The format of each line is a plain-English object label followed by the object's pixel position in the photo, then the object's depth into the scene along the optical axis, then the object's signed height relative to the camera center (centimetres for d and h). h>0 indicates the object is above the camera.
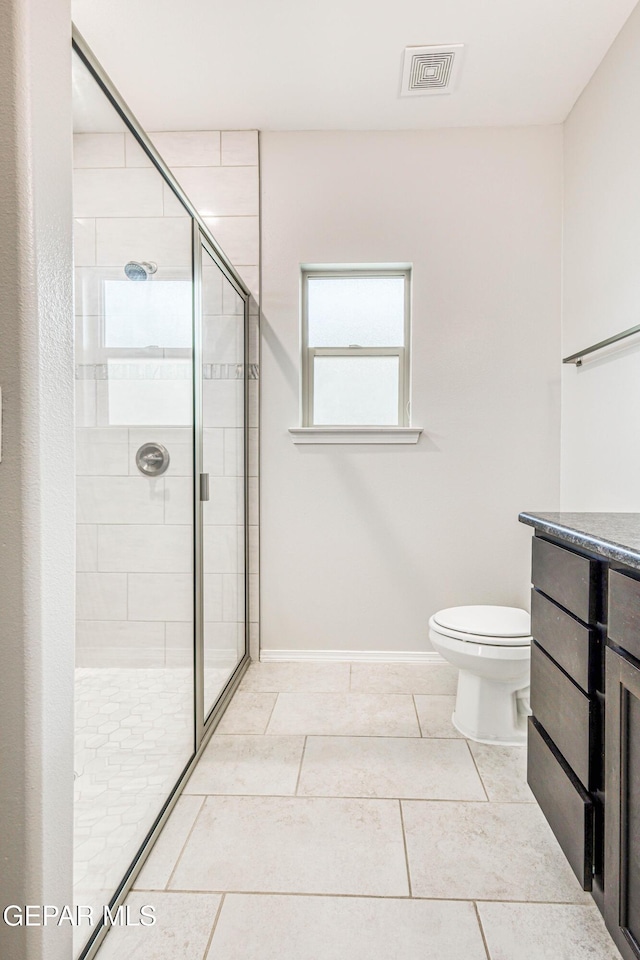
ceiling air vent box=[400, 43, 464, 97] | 218 +155
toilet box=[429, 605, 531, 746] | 200 -72
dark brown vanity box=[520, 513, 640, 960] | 105 -51
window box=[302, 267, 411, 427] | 285 +57
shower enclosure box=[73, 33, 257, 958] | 121 -7
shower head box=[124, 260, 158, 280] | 144 +50
